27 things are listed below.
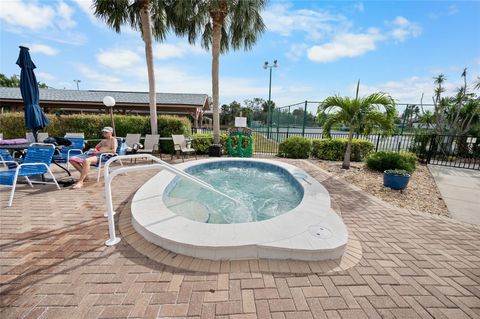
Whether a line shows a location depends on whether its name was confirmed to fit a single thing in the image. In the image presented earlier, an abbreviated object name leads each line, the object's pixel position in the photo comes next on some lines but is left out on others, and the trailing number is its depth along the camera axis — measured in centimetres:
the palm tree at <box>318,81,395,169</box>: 659
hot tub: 225
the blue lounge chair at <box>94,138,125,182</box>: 493
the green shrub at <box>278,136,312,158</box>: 905
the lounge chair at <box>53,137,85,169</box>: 505
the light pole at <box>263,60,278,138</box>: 1627
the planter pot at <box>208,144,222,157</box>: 895
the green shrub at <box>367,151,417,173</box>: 615
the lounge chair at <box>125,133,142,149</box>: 811
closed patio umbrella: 470
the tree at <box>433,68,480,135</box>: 1238
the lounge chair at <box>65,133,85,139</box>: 748
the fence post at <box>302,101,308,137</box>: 1113
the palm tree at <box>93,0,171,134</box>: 777
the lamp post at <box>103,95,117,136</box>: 718
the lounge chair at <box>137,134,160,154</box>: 816
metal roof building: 1767
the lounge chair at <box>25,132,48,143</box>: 694
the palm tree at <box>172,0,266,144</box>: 789
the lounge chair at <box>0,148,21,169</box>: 458
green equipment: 918
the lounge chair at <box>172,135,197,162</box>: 801
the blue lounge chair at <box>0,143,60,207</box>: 393
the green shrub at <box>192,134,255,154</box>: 924
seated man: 451
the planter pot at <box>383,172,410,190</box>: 484
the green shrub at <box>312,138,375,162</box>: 888
